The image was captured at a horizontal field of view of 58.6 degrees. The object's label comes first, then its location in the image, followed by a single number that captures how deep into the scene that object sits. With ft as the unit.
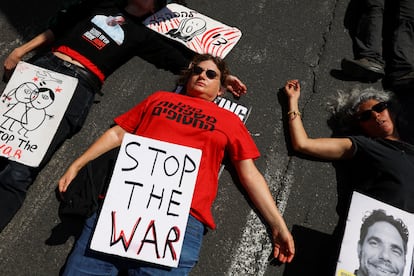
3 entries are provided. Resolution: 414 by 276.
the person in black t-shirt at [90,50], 10.03
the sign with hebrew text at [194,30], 11.58
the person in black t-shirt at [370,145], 9.05
